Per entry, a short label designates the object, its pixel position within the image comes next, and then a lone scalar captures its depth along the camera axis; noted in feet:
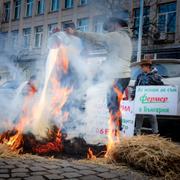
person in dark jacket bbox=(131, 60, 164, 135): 17.29
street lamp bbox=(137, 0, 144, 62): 47.05
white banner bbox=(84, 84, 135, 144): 14.07
